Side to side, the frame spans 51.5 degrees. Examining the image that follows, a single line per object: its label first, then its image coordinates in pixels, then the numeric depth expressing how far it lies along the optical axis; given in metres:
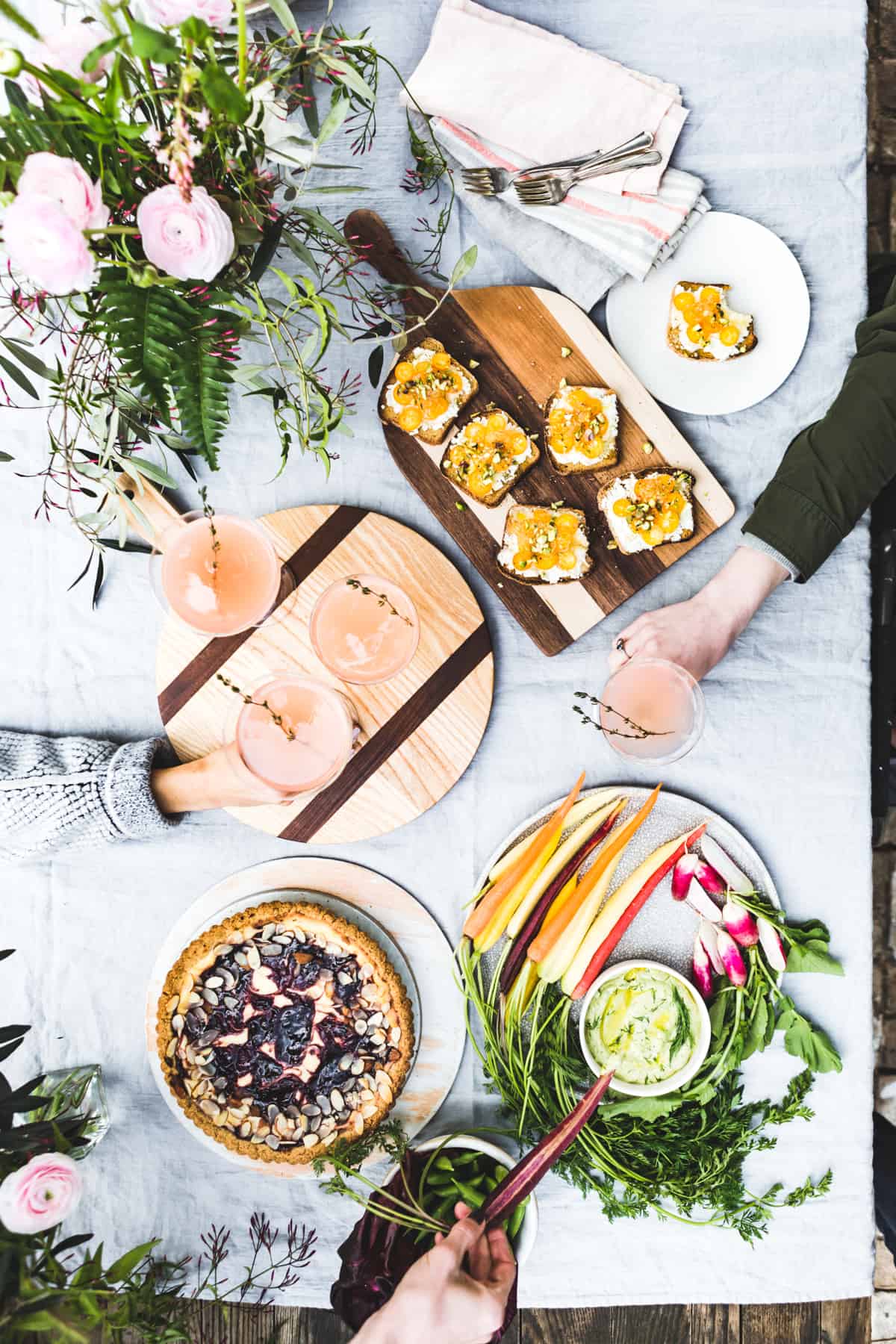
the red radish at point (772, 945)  1.62
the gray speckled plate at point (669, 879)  1.66
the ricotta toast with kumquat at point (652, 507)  1.60
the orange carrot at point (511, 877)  1.63
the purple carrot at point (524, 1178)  1.50
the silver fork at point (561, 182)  1.58
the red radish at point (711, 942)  1.63
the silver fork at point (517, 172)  1.58
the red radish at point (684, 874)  1.63
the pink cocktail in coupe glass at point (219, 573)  1.52
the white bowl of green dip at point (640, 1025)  1.60
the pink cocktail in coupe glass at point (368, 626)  1.56
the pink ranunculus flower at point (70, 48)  0.91
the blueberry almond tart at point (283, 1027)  1.58
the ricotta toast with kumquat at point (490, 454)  1.61
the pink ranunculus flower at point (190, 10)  0.91
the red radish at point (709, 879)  1.64
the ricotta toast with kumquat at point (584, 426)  1.59
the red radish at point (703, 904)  1.63
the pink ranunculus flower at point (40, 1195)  1.19
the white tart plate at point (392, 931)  1.67
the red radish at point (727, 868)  1.64
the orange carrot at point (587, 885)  1.62
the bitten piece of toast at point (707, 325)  1.56
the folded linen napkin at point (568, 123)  1.56
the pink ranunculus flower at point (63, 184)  0.85
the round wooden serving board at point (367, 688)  1.64
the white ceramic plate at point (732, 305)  1.61
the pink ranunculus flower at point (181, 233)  0.90
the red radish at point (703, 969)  1.64
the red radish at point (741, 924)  1.62
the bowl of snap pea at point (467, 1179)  1.56
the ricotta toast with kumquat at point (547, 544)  1.61
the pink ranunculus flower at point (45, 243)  0.84
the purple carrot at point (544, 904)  1.65
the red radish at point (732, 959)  1.61
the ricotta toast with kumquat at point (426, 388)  1.61
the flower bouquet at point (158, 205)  0.85
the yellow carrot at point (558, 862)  1.63
